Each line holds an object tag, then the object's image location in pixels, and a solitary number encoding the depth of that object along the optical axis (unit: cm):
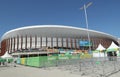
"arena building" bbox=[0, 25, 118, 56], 3698
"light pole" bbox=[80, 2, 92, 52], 2314
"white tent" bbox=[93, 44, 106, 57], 1829
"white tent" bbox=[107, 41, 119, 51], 1742
